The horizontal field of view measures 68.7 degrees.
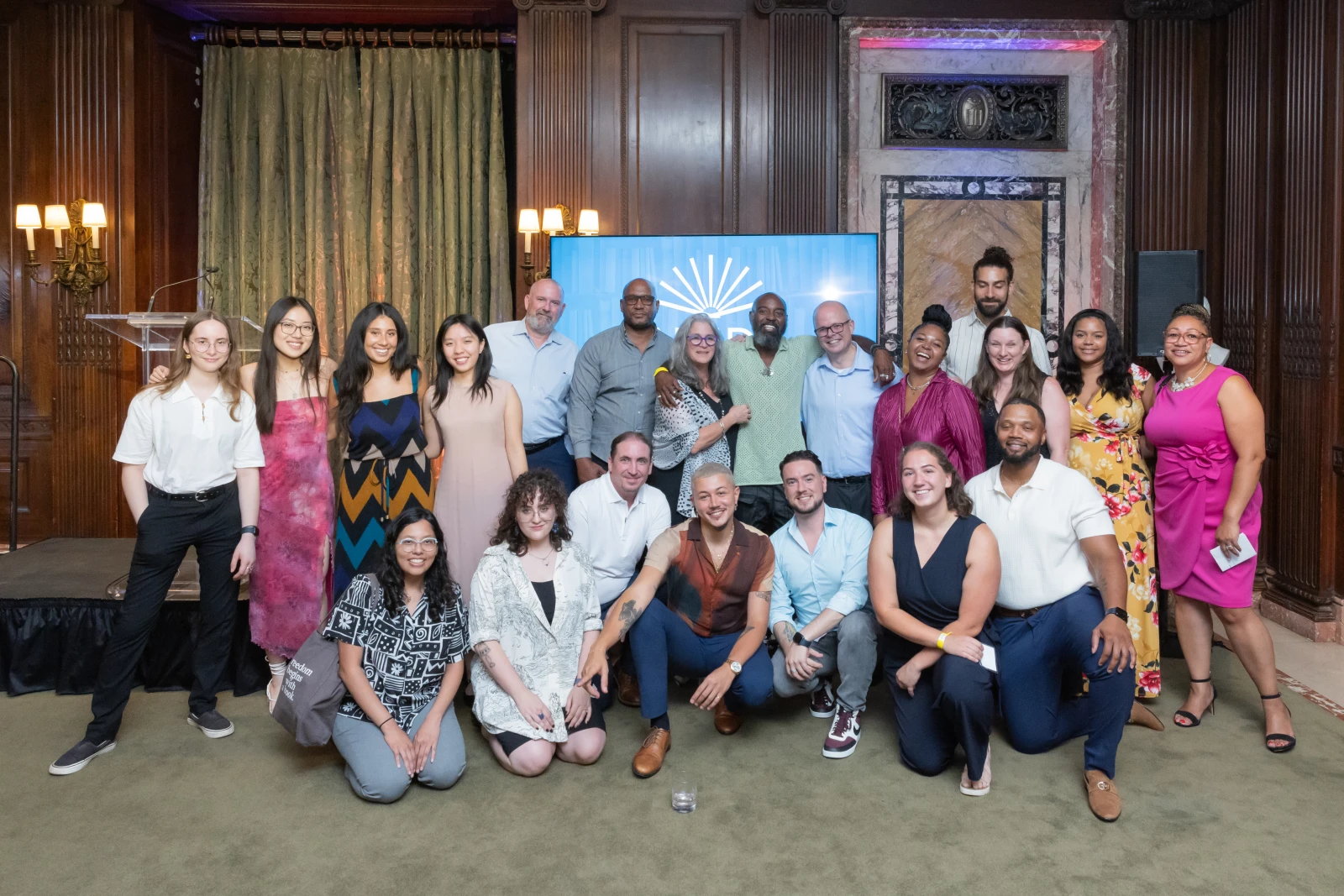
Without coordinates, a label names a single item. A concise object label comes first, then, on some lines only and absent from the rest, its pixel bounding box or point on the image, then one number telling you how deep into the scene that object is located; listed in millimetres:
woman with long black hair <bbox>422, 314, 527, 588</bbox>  3391
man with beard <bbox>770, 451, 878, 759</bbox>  3164
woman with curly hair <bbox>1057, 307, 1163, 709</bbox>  3445
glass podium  3811
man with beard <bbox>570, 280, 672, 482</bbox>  3912
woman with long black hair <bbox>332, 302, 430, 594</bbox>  3287
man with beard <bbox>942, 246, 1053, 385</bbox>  3818
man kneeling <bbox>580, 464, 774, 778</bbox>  3064
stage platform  3629
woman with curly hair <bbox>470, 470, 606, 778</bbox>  2922
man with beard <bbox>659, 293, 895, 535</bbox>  3773
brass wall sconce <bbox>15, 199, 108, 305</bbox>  5820
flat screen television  5430
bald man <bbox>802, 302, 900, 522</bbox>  3723
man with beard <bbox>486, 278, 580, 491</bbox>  4051
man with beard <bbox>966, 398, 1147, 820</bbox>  2906
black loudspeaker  5332
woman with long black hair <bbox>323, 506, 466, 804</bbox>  2756
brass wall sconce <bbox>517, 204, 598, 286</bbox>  5766
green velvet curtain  6711
